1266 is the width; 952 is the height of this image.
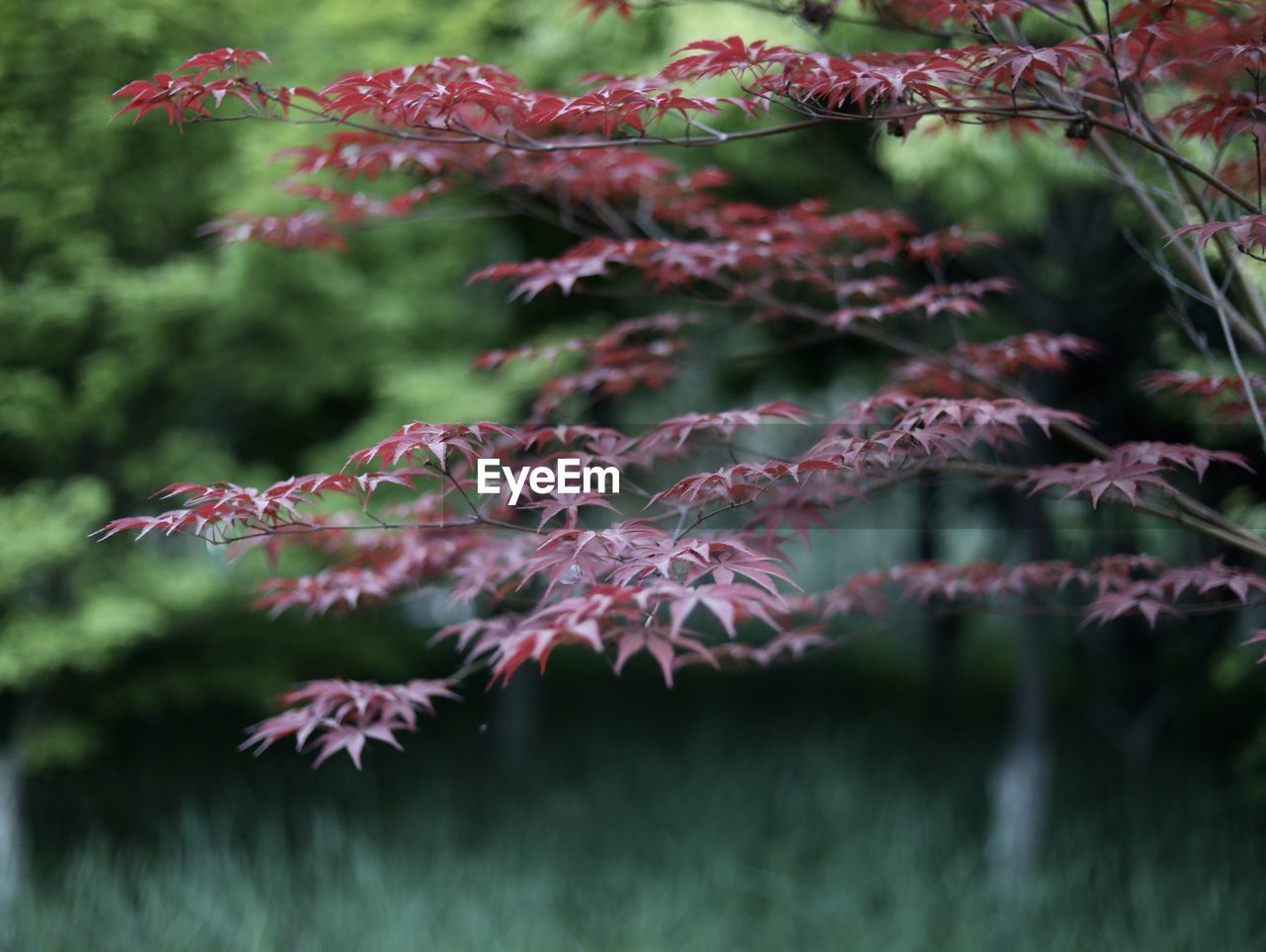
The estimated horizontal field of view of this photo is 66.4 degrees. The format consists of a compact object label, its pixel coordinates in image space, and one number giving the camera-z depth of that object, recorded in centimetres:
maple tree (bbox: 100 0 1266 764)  168
